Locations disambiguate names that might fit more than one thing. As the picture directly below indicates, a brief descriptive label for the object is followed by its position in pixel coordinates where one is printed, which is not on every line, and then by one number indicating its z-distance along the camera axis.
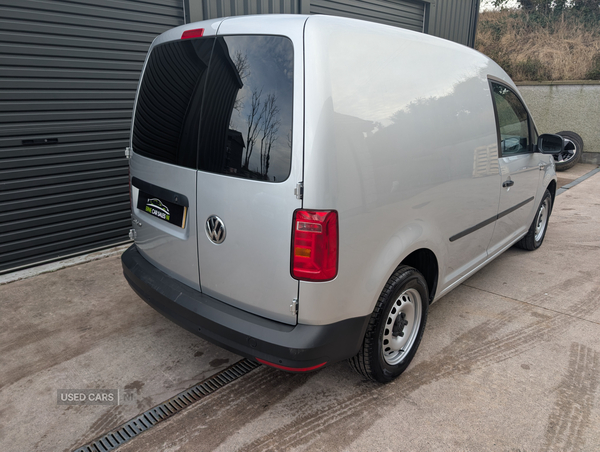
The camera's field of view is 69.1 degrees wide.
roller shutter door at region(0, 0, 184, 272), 3.87
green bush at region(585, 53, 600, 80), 10.82
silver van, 1.93
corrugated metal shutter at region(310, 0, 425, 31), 6.47
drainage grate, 2.16
